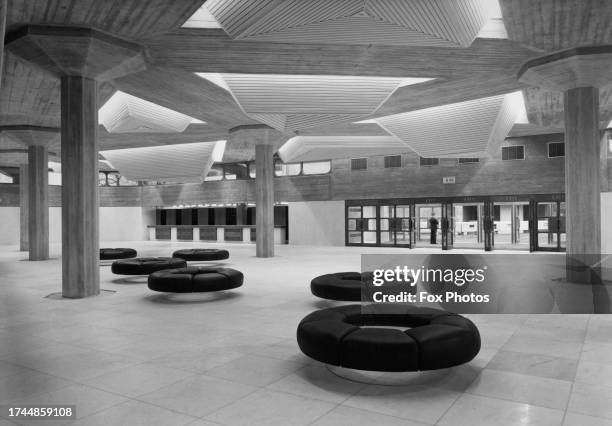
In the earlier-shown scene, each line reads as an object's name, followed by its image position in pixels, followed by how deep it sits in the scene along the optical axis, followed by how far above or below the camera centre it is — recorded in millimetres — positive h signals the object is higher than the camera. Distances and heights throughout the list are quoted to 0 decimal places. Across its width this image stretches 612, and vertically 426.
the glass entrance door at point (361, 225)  25859 -672
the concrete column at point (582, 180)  11367 +693
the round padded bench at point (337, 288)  8523 -1339
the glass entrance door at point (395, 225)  24766 -660
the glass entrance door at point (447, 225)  23141 -656
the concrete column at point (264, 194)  20328 +827
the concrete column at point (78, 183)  10062 +678
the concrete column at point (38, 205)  19375 +458
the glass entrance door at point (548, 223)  21203 -558
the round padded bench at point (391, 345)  4520 -1264
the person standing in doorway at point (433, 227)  24062 -768
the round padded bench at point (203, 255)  15812 -1320
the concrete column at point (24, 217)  25031 -44
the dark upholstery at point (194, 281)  9188 -1276
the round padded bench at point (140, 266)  12094 -1278
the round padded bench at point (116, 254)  16141 -1290
